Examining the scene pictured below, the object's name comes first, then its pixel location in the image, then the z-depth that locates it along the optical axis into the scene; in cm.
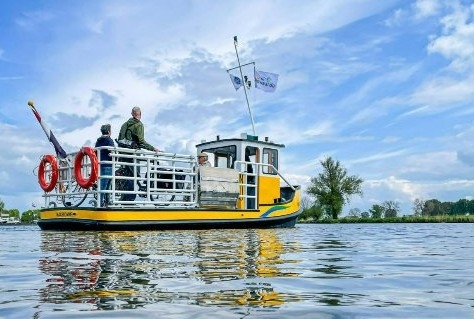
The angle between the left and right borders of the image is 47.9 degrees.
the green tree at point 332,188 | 5228
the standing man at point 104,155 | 1080
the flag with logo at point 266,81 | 1767
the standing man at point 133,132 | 1144
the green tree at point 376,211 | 5346
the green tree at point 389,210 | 5206
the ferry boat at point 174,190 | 1059
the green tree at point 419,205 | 5549
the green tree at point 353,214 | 4717
